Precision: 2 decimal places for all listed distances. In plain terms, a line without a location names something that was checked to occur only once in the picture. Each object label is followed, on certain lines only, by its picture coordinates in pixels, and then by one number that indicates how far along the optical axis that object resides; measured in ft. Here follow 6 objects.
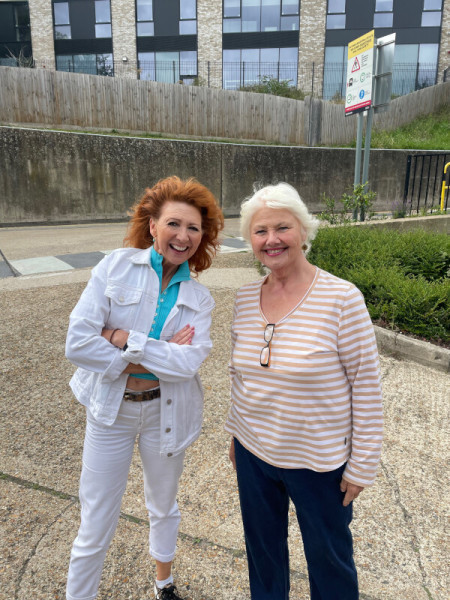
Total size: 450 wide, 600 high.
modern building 83.51
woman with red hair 5.48
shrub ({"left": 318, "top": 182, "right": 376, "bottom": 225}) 26.78
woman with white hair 4.92
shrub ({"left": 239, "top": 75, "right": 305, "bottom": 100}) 70.59
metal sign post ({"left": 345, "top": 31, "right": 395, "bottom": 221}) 26.25
